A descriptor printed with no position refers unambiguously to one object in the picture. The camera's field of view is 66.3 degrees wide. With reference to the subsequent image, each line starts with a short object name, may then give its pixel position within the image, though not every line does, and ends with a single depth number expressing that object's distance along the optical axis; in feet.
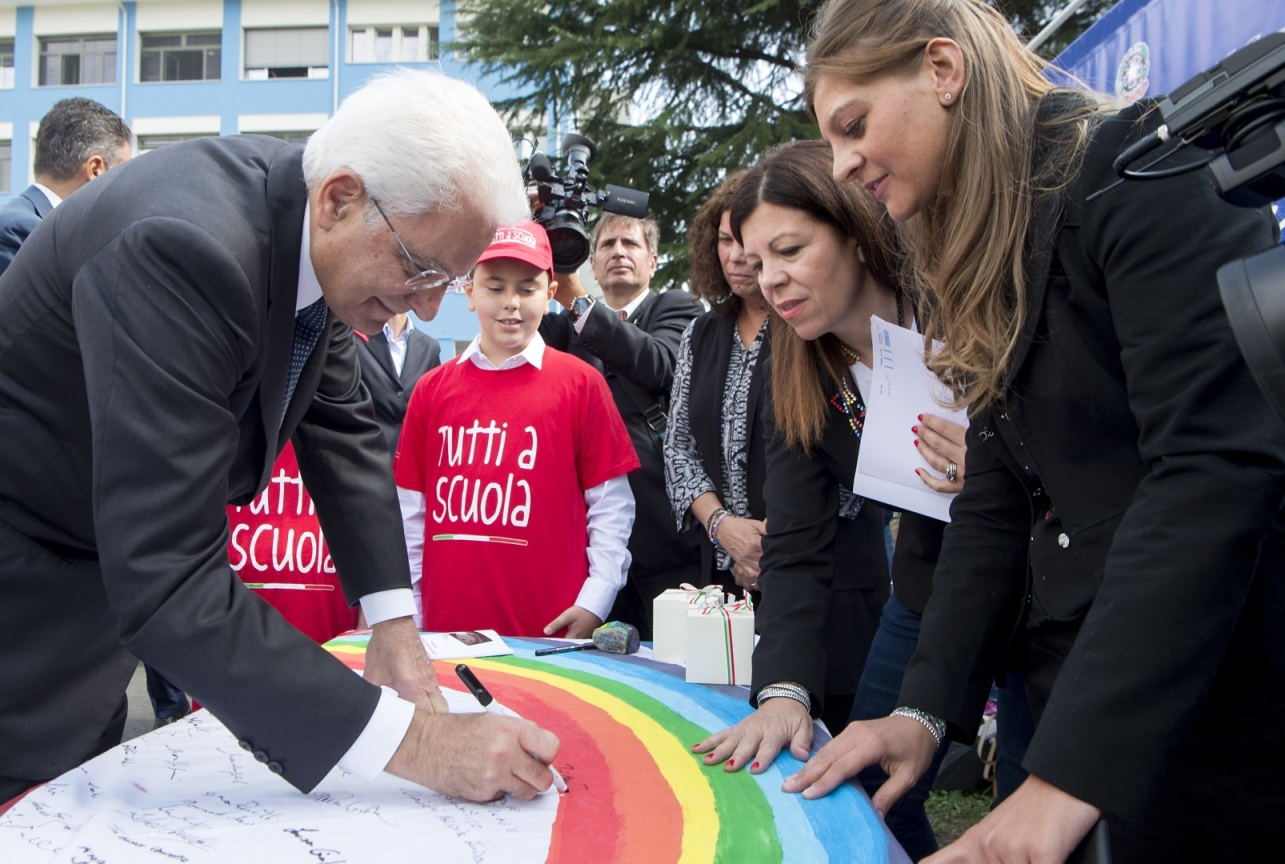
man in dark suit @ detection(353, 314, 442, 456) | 11.10
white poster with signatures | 3.63
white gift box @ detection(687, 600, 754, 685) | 5.88
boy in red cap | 8.58
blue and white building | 63.10
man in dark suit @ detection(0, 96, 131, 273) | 13.21
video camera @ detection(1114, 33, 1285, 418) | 2.17
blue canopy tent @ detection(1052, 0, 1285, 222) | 8.27
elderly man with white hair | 3.82
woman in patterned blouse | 8.45
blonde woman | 3.05
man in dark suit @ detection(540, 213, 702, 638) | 10.28
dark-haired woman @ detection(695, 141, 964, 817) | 6.02
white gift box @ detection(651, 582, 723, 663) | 6.30
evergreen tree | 31.65
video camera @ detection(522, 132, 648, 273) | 9.64
